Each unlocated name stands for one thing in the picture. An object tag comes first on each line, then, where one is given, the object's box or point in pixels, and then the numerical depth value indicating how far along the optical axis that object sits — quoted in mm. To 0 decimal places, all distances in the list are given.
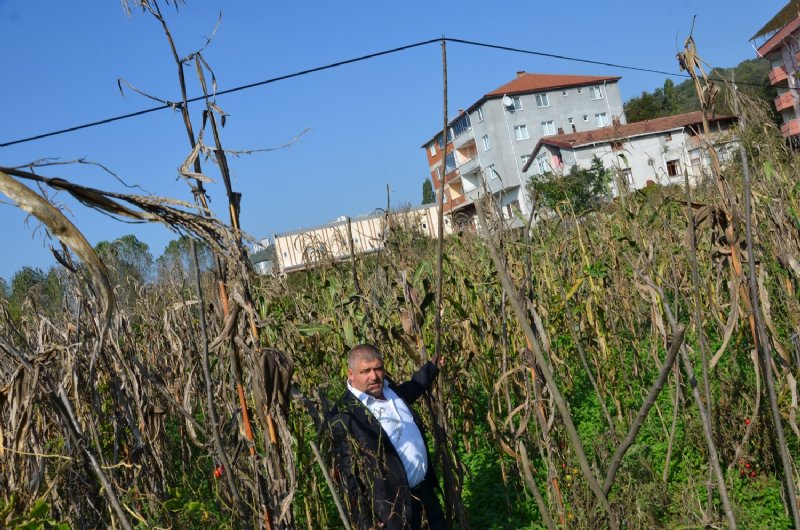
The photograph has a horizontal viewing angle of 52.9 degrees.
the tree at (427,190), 71475
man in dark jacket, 3775
